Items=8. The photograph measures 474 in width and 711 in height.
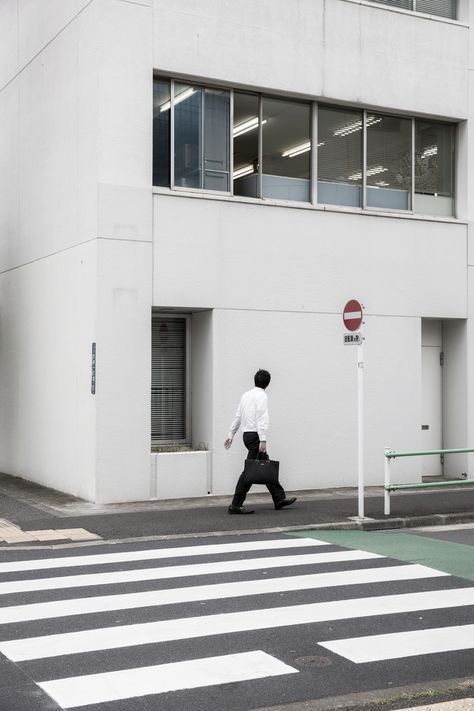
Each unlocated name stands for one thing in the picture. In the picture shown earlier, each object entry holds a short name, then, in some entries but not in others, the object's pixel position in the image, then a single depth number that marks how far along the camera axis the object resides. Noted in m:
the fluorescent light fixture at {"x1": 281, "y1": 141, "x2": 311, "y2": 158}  15.72
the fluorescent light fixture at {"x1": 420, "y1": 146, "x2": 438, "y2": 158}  17.14
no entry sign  12.44
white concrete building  14.03
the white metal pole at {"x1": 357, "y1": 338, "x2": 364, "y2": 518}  12.21
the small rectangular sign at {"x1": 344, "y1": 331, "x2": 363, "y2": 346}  12.37
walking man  12.91
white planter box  14.14
